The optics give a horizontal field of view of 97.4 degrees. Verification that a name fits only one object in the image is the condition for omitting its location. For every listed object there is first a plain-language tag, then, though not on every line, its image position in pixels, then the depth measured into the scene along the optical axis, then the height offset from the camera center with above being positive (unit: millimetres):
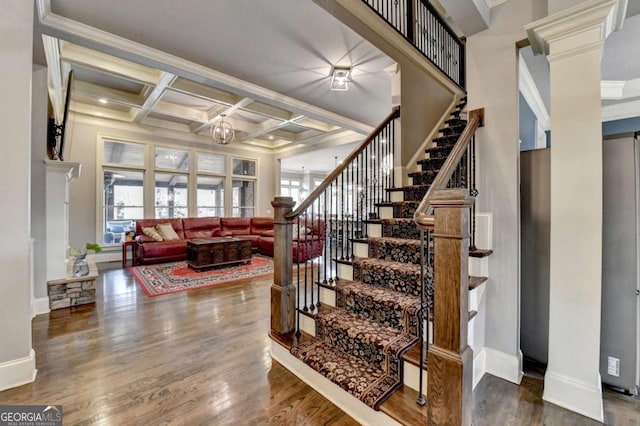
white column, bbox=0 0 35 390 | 1927 +150
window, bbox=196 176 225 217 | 8219 +517
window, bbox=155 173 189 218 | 7440 +487
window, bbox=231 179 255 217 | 8938 +486
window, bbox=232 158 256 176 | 8908 +1481
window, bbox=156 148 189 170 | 7422 +1477
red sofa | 5954 -545
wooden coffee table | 5328 -776
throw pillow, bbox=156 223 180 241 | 6438 -434
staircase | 1754 -788
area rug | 4309 -1117
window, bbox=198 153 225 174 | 8180 +1492
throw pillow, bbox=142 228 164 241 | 6225 -456
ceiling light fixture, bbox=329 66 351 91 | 3748 +1874
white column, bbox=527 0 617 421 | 1751 +52
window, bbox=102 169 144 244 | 6564 +273
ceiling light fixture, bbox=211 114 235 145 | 5668 +1635
